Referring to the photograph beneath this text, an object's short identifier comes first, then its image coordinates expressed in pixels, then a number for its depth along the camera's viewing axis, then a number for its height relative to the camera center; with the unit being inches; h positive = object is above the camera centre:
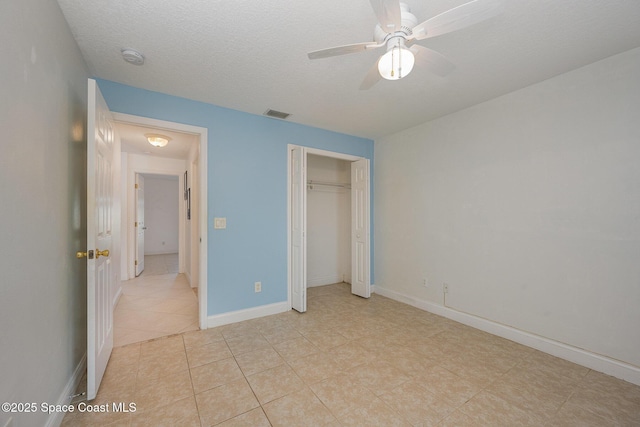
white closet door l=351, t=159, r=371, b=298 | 153.0 -9.6
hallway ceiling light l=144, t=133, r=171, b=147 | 142.1 +43.6
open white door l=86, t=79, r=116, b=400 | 63.2 -7.3
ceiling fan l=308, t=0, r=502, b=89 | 46.0 +38.0
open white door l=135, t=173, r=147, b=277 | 198.2 -6.8
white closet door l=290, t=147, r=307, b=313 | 127.8 -8.2
